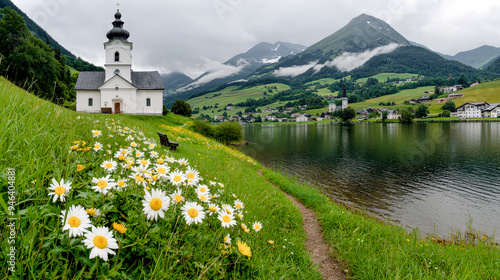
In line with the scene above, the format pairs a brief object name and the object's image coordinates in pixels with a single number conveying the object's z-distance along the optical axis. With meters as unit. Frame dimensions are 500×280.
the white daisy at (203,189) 2.99
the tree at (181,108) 71.81
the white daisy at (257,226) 3.39
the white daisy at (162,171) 2.77
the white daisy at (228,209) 2.85
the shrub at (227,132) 49.81
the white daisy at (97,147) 3.45
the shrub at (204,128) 45.44
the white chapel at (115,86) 50.12
